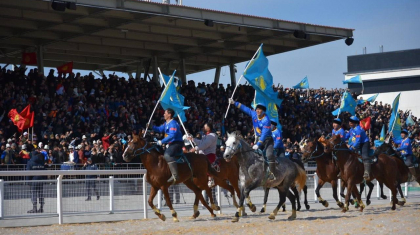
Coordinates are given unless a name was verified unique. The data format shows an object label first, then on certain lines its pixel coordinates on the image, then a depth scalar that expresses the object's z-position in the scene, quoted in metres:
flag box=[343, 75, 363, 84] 41.62
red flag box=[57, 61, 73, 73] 31.67
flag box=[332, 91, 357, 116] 30.80
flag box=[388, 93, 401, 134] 27.53
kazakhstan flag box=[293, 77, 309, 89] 41.03
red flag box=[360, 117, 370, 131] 33.68
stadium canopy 28.66
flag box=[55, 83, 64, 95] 28.30
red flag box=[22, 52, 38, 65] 33.50
